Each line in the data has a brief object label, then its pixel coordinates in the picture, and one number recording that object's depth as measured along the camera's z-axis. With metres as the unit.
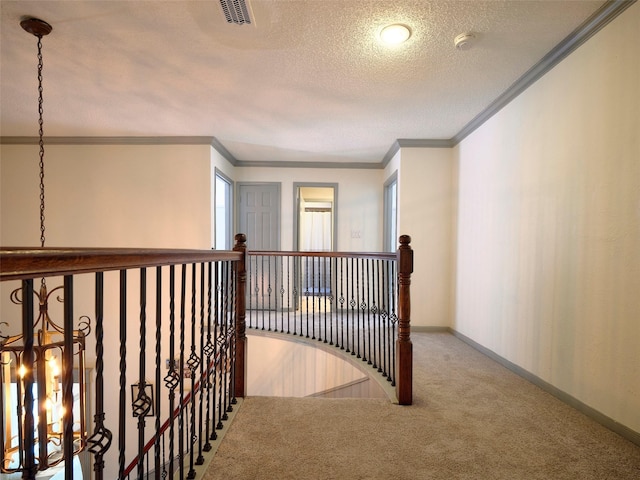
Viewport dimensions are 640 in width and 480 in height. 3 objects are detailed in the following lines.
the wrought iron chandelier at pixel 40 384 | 0.71
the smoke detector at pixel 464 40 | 2.17
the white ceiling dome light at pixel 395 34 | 2.09
